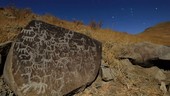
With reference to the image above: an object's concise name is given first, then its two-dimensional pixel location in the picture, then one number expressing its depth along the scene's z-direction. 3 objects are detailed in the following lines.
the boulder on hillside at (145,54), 3.64
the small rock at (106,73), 3.04
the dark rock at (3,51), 2.58
